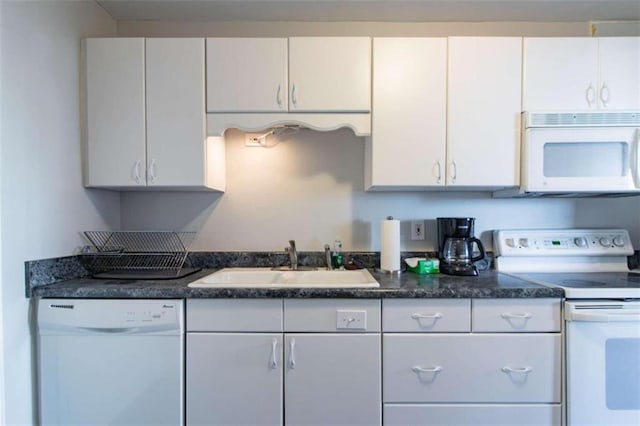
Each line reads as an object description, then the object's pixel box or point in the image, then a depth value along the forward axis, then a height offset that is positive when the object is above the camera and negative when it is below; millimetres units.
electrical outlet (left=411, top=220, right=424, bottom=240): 2018 -165
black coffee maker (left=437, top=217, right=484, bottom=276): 1835 -227
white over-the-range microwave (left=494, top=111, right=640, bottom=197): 1647 +258
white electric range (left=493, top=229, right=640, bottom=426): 1406 -646
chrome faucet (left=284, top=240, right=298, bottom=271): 1894 -292
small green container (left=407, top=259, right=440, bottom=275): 1827 -354
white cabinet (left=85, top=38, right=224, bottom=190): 1679 +461
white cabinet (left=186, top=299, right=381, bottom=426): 1426 -707
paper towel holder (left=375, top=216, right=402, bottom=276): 1798 -328
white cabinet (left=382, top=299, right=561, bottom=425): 1429 -689
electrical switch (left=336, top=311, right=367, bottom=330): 1424 -500
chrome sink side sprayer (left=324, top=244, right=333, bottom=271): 1915 -307
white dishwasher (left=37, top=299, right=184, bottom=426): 1418 -677
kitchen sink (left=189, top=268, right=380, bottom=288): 1746 -405
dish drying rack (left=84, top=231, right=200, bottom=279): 1766 -292
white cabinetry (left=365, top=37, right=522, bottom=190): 1682 +478
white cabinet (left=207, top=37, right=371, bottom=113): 1678 +654
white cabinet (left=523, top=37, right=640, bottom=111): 1679 +647
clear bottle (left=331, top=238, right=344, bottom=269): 1955 -317
